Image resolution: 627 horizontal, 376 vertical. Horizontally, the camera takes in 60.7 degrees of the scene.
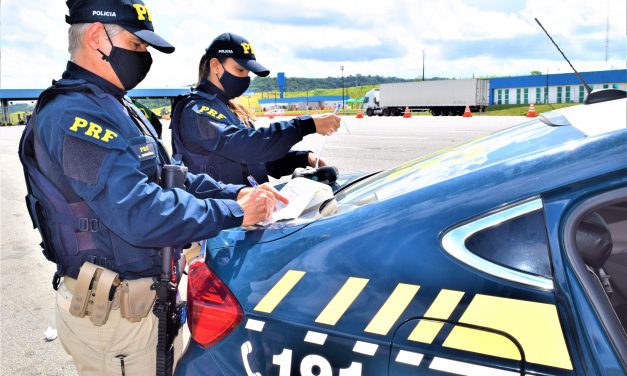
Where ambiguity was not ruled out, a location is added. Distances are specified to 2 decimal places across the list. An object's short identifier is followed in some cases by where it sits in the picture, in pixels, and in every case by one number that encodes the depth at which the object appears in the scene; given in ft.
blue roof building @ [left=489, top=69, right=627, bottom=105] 172.35
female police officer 9.70
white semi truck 136.46
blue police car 4.10
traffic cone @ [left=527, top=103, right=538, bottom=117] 71.62
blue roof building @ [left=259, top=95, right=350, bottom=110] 303.48
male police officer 5.43
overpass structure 183.83
